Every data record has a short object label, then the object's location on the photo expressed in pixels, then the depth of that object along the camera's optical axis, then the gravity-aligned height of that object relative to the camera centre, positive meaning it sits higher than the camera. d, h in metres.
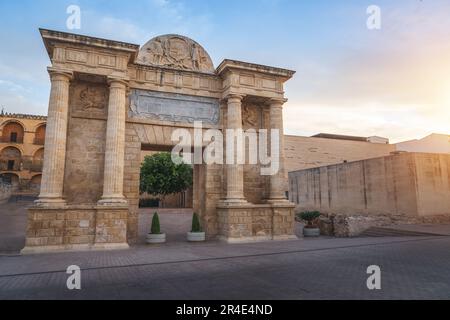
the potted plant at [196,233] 13.11 -1.43
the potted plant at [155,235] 12.59 -1.47
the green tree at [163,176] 33.78 +2.52
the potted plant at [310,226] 15.26 -1.37
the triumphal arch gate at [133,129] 11.10 +2.83
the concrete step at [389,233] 14.05 -1.61
